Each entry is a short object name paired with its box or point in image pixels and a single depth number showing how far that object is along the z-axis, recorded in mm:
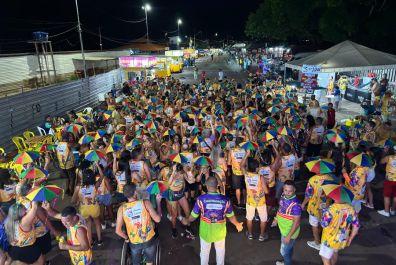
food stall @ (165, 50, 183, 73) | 38912
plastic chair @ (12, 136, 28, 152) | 10561
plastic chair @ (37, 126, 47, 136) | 11598
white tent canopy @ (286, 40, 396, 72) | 14609
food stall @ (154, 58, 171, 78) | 29022
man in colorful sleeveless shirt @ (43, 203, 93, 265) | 3850
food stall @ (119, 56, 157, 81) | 25328
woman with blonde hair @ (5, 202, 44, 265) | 4066
